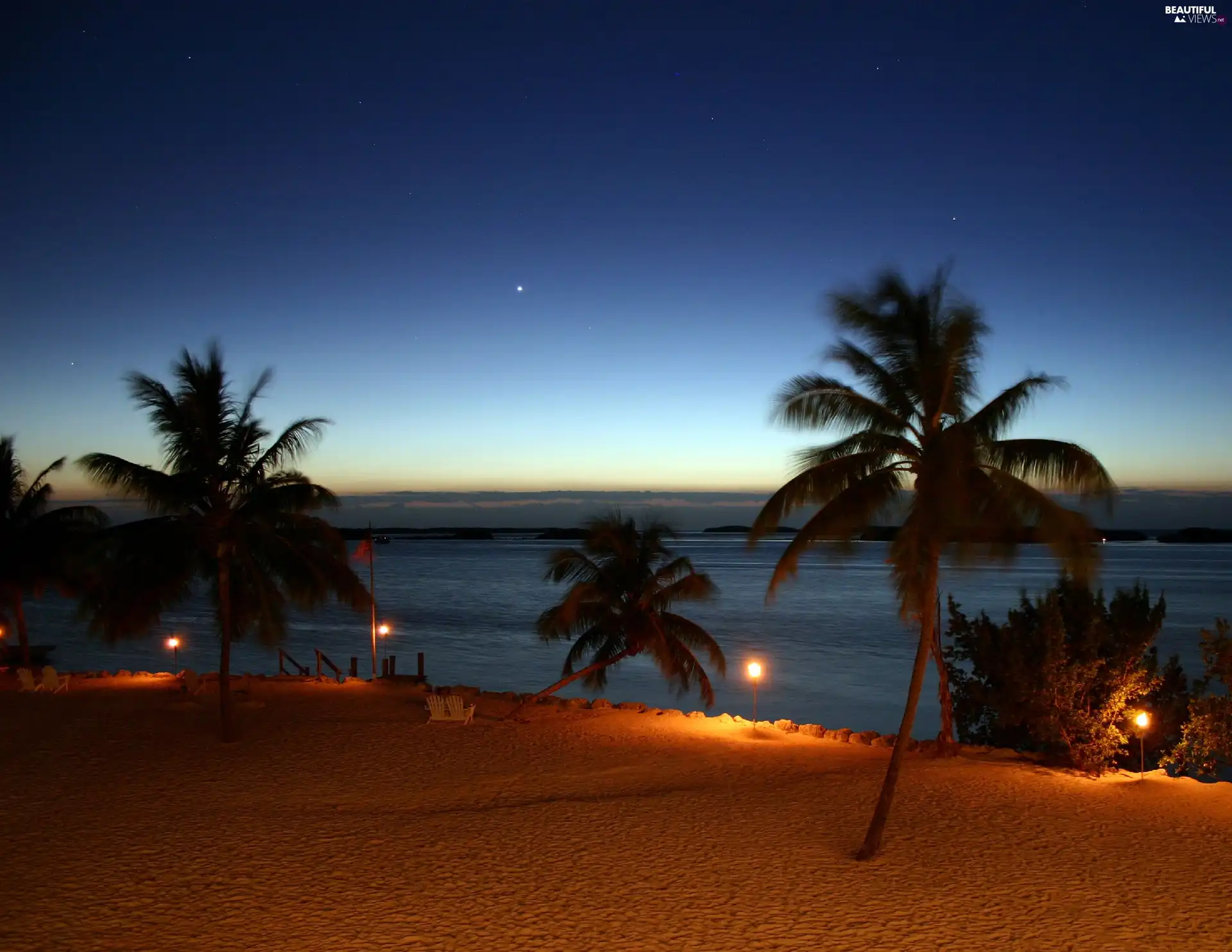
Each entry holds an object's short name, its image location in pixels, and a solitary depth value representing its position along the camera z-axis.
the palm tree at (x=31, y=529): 19.55
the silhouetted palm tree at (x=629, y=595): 16.70
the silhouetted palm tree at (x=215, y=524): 12.73
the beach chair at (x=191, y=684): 17.19
